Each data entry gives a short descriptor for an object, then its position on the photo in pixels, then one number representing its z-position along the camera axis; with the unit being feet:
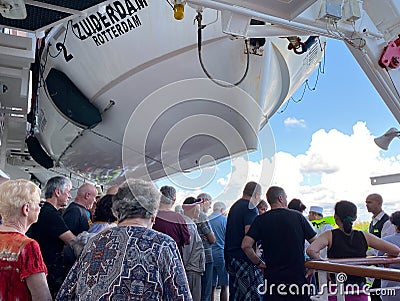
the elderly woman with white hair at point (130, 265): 4.12
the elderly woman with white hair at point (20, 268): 4.63
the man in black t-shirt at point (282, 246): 8.14
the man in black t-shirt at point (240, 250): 9.89
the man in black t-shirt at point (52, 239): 7.13
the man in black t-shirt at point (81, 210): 8.02
